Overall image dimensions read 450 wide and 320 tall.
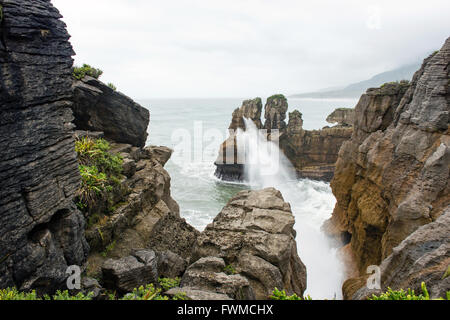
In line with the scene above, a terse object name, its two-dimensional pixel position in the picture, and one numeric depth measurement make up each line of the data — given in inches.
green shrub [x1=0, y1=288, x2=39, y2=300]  196.9
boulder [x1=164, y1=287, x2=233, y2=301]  209.6
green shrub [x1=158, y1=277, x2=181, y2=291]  301.4
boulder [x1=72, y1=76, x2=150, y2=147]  465.1
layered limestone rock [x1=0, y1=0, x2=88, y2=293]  233.8
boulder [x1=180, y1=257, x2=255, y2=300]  257.9
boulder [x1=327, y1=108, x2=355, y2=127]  1713.8
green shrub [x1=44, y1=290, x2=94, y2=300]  207.5
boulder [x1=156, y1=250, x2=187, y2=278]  357.1
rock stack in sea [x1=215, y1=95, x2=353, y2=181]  1588.3
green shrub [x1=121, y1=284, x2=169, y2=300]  208.6
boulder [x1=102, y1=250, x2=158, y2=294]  301.0
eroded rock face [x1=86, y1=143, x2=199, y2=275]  373.4
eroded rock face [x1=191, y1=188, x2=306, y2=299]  311.0
